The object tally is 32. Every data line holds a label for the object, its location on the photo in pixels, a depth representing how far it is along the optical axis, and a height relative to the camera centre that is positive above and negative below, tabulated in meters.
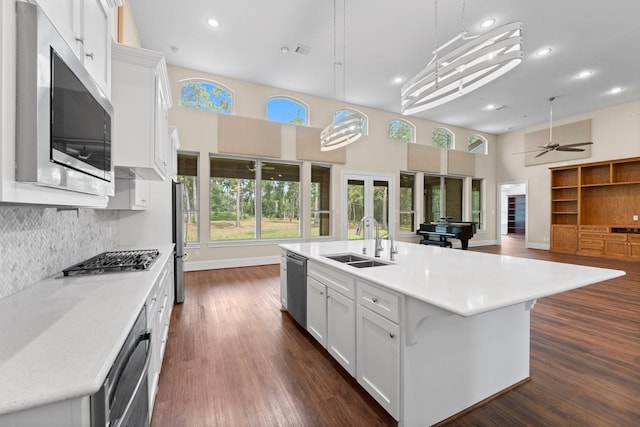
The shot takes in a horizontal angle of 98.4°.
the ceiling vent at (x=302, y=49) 4.71 +2.83
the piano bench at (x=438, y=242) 7.53 -0.82
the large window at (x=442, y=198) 8.91 +0.51
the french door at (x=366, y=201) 7.34 +0.31
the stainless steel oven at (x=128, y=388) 0.80 -0.63
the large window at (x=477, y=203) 9.85 +0.36
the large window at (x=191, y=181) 5.73 +0.63
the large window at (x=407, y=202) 8.42 +0.33
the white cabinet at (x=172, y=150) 3.54 +0.83
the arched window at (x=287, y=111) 6.49 +2.45
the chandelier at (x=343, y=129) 3.64 +1.14
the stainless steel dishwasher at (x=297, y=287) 2.81 -0.82
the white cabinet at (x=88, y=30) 1.09 +0.84
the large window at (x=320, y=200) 7.02 +0.31
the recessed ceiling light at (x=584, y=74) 5.55 +2.85
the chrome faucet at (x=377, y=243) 2.56 -0.30
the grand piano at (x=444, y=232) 7.12 -0.52
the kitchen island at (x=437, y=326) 1.47 -0.73
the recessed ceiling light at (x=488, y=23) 4.03 +2.82
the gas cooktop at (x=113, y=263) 1.81 -0.39
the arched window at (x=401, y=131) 8.13 +2.48
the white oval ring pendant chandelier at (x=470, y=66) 1.71 +1.00
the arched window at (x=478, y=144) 9.83 +2.49
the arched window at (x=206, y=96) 5.70 +2.45
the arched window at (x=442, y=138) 8.95 +2.49
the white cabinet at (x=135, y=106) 1.97 +0.77
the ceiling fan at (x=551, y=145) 6.07 +2.03
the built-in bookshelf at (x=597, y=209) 6.94 +0.14
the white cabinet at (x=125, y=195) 2.53 +0.15
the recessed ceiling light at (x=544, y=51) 4.75 +2.83
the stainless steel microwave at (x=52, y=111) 0.84 +0.36
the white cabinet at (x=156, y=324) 1.64 -0.79
